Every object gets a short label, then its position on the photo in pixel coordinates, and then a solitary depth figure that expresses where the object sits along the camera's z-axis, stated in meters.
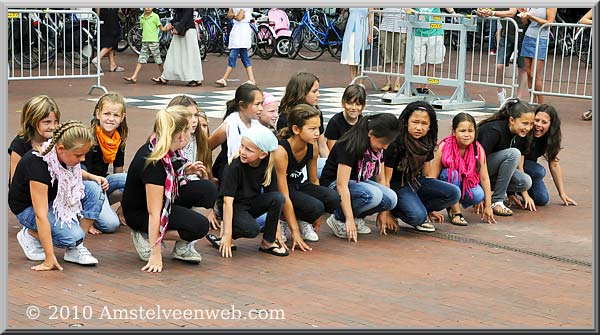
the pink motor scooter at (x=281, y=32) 21.50
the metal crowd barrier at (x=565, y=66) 13.70
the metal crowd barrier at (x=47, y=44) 15.07
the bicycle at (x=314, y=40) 21.66
